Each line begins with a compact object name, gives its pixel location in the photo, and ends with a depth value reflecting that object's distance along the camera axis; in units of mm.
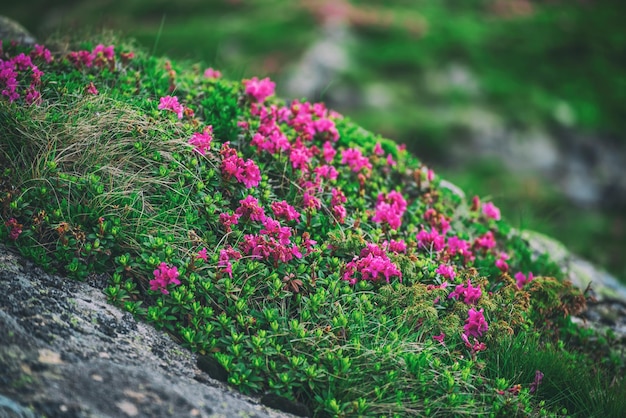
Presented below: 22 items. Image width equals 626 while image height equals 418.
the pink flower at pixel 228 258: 4570
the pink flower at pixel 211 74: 6700
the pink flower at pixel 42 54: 5934
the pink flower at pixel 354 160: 6281
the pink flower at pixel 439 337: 4652
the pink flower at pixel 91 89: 5512
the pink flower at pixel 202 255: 4574
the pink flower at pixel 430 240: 5805
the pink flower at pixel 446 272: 5328
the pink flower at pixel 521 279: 5898
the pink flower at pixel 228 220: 4910
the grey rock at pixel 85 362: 3355
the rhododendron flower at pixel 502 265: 6020
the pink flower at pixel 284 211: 5172
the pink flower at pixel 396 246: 5434
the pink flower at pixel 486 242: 6211
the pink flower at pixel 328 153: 6133
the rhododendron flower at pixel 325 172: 5879
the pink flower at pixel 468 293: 5098
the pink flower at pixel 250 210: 5004
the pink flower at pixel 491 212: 6832
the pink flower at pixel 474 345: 4723
